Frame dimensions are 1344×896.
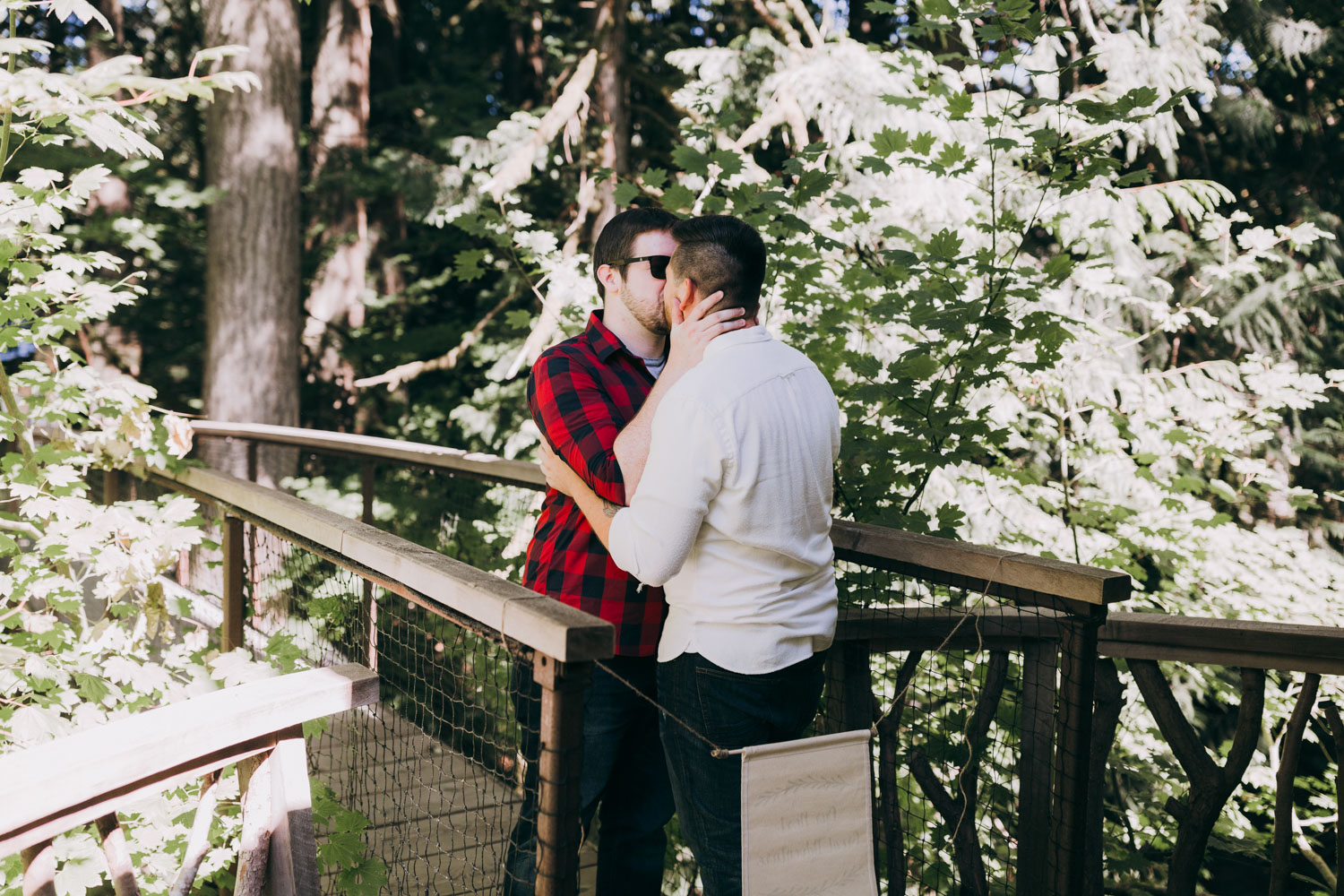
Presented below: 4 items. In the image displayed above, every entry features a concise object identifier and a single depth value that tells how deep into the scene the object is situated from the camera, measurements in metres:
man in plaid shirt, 1.85
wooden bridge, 1.51
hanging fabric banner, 1.54
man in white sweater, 1.51
